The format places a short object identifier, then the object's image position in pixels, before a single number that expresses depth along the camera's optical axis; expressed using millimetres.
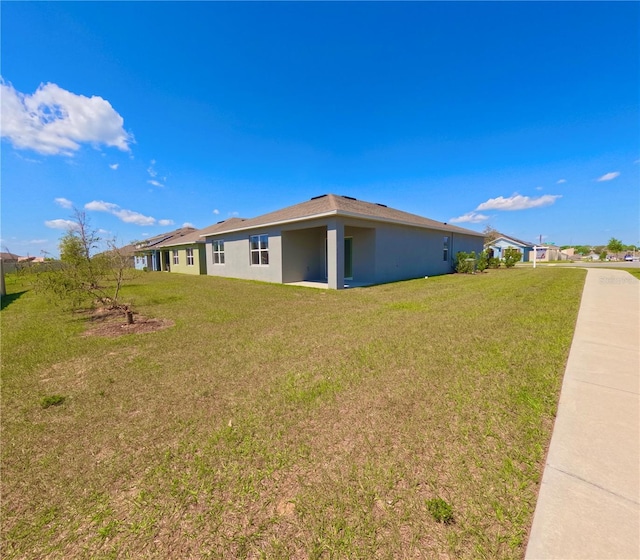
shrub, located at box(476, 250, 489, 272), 21047
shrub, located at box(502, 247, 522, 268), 25350
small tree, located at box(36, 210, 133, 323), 6441
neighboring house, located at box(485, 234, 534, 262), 45500
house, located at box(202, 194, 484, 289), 11922
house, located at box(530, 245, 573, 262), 48062
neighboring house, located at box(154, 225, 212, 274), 22344
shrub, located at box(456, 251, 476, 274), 19734
